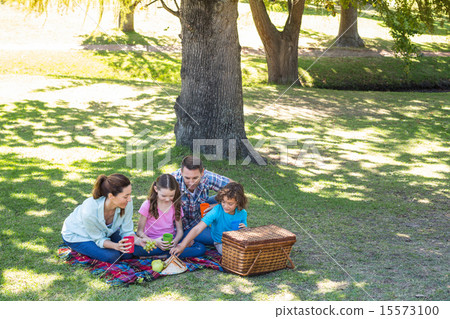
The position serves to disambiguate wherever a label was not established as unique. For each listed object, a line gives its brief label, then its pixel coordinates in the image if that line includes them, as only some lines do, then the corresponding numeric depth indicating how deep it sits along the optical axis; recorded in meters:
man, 5.57
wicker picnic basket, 4.77
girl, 5.22
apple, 4.82
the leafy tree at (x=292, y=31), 14.64
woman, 4.87
